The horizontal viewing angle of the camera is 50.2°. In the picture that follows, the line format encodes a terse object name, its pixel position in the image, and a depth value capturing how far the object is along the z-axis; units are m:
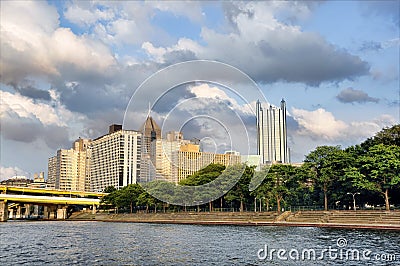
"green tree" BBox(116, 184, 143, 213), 132.00
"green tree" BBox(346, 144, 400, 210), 68.38
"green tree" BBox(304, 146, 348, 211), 79.31
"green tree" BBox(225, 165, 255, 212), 96.88
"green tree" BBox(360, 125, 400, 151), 80.07
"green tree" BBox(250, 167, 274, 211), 88.62
